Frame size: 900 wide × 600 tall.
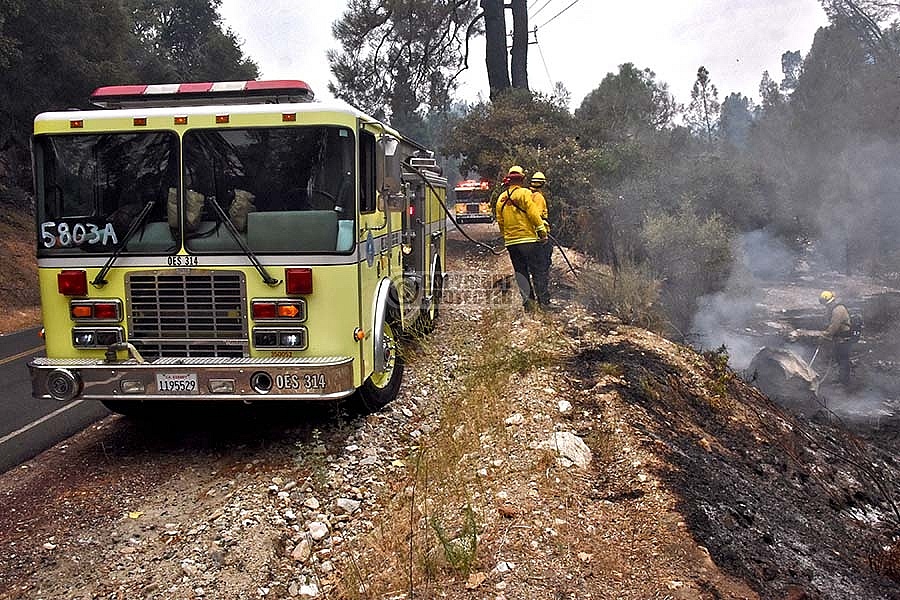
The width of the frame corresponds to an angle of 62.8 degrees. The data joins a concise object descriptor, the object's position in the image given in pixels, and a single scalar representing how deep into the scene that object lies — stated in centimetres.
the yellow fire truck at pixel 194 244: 530
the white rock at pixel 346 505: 483
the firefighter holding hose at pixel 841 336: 1204
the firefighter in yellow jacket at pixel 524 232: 936
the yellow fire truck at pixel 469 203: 2521
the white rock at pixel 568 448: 502
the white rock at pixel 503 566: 369
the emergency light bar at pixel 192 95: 579
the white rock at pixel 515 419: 579
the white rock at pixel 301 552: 427
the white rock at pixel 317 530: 450
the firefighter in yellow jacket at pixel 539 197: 943
